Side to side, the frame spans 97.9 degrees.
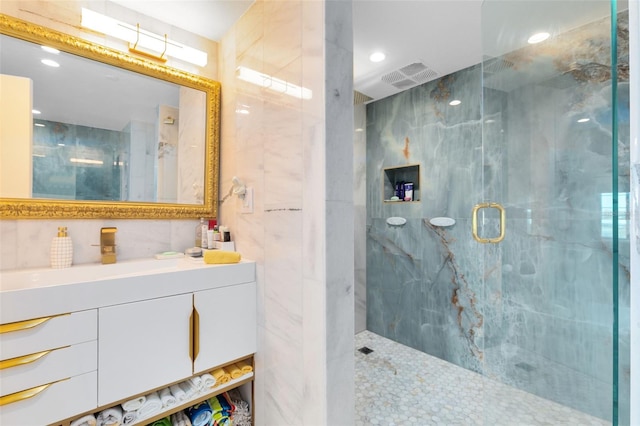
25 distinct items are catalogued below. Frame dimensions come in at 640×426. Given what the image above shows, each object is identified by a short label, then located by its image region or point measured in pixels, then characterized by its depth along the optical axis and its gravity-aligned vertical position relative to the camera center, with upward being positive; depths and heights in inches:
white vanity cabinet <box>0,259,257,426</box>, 35.8 -18.6
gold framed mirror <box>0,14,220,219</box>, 49.6 +13.6
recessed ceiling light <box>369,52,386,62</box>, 77.6 +44.3
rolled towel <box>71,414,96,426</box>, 39.9 -30.2
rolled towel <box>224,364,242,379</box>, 54.3 -31.3
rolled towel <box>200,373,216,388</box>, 50.7 -30.8
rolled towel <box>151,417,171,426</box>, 49.0 -37.2
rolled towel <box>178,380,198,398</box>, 49.4 -31.5
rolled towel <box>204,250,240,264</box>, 54.2 -8.7
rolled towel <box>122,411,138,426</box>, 43.4 -32.2
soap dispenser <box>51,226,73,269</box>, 50.8 -7.0
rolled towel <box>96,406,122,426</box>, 41.9 -31.2
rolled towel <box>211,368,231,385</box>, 52.2 -31.0
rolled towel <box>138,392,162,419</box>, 44.8 -31.9
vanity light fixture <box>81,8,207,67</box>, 54.4 +37.3
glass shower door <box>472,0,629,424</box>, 41.6 +2.4
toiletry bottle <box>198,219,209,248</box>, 67.1 -5.2
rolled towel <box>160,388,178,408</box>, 46.9 -31.8
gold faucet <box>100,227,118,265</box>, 55.9 -6.6
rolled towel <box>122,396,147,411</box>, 43.5 -30.4
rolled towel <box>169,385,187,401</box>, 48.3 -31.6
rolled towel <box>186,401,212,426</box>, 50.9 -37.6
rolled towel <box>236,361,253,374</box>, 55.9 -31.3
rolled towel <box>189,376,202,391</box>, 49.9 -30.6
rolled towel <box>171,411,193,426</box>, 50.1 -37.8
